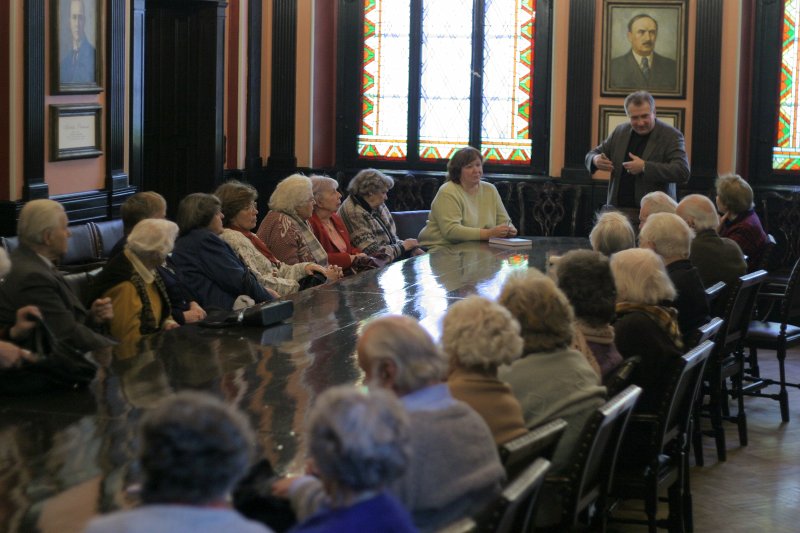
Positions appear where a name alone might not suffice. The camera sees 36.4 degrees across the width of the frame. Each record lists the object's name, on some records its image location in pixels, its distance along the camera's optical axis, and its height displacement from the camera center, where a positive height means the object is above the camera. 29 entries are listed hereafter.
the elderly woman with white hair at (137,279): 5.21 -0.54
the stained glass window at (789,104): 10.11 +0.50
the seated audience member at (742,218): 7.39 -0.33
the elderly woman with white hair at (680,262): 5.39 -0.45
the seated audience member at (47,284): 4.66 -0.51
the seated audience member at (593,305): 4.20 -0.49
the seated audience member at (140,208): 5.79 -0.26
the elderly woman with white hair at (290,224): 7.12 -0.40
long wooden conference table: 2.80 -0.73
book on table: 7.99 -0.54
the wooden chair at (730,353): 5.91 -0.97
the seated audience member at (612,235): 5.86 -0.36
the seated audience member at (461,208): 8.20 -0.33
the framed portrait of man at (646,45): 10.38 +1.00
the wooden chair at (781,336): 6.75 -0.96
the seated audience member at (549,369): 3.58 -0.62
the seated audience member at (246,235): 6.45 -0.42
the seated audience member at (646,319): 4.34 -0.57
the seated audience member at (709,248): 6.44 -0.45
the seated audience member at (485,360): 3.19 -0.53
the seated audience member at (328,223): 7.52 -0.41
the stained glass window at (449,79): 11.01 +0.73
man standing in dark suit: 8.45 +0.04
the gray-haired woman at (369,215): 8.02 -0.38
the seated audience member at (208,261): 5.94 -0.51
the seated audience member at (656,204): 7.08 -0.24
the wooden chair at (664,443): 4.11 -0.99
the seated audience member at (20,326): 3.81 -0.59
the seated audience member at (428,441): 2.72 -0.64
